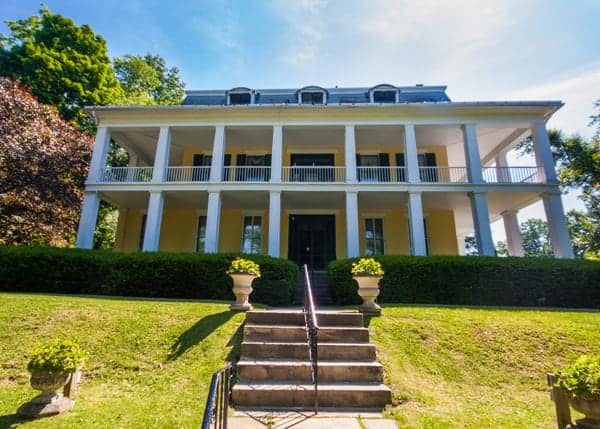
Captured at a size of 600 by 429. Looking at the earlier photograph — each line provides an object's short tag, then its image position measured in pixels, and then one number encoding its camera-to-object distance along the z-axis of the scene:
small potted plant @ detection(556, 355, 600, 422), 2.90
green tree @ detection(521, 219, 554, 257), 51.38
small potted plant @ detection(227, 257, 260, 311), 6.27
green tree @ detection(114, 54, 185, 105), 23.45
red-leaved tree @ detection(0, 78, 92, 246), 11.59
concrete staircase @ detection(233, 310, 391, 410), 3.92
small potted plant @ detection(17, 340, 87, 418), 3.54
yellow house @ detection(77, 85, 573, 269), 11.38
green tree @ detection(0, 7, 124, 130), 16.30
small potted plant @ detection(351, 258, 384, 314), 6.22
